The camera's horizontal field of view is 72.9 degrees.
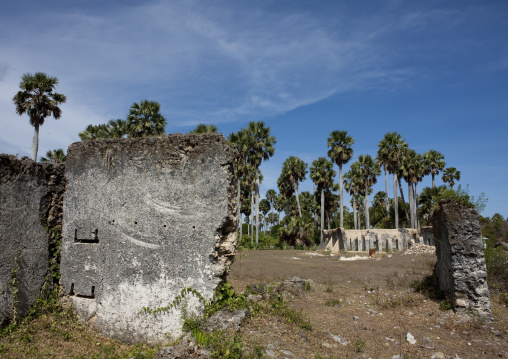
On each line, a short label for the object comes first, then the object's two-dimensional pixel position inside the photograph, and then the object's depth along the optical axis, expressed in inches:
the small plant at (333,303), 380.9
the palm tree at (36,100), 891.4
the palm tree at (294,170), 1745.8
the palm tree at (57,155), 936.9
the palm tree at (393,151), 1521.9
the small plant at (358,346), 258.2
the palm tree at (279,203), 2482.2
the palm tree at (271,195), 2687.0
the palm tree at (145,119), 945.5
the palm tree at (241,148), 1373.0
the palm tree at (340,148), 1596.9
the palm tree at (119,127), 938.1
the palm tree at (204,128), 1049.5
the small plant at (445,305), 366.0
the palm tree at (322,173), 1678.2
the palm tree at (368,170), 1786.4
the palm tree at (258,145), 1457.9
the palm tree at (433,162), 1784.0
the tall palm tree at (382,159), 1539.1
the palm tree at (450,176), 1831.9
